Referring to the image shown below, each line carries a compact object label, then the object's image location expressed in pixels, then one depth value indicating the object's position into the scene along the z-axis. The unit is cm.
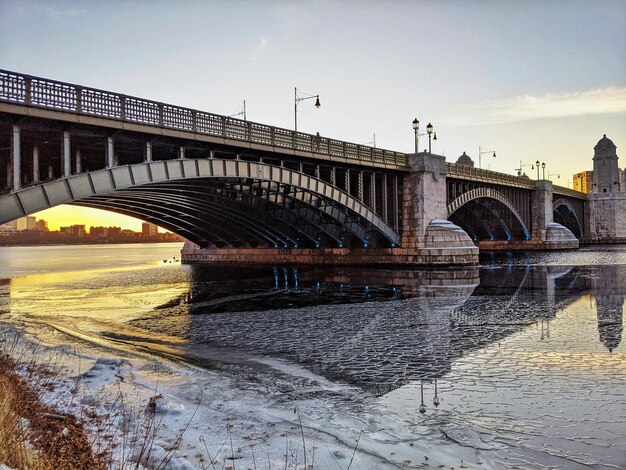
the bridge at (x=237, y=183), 2217
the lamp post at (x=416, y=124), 4398
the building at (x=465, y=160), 16506
